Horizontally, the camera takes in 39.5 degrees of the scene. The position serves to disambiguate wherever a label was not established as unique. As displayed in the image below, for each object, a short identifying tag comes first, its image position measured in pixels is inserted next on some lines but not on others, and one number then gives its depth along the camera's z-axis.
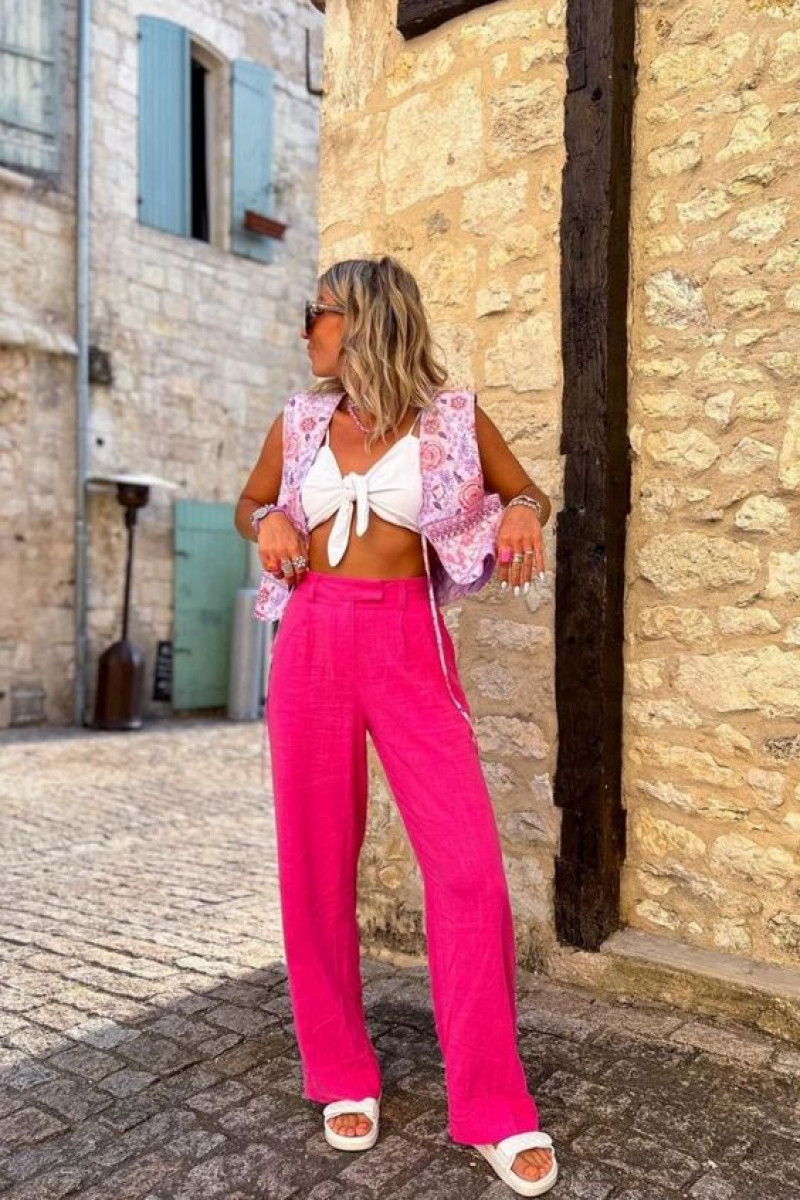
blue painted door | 10.58
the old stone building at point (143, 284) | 9.56
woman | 2.12
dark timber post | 2.88
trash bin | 10.62
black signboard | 10.49
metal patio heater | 9.61
